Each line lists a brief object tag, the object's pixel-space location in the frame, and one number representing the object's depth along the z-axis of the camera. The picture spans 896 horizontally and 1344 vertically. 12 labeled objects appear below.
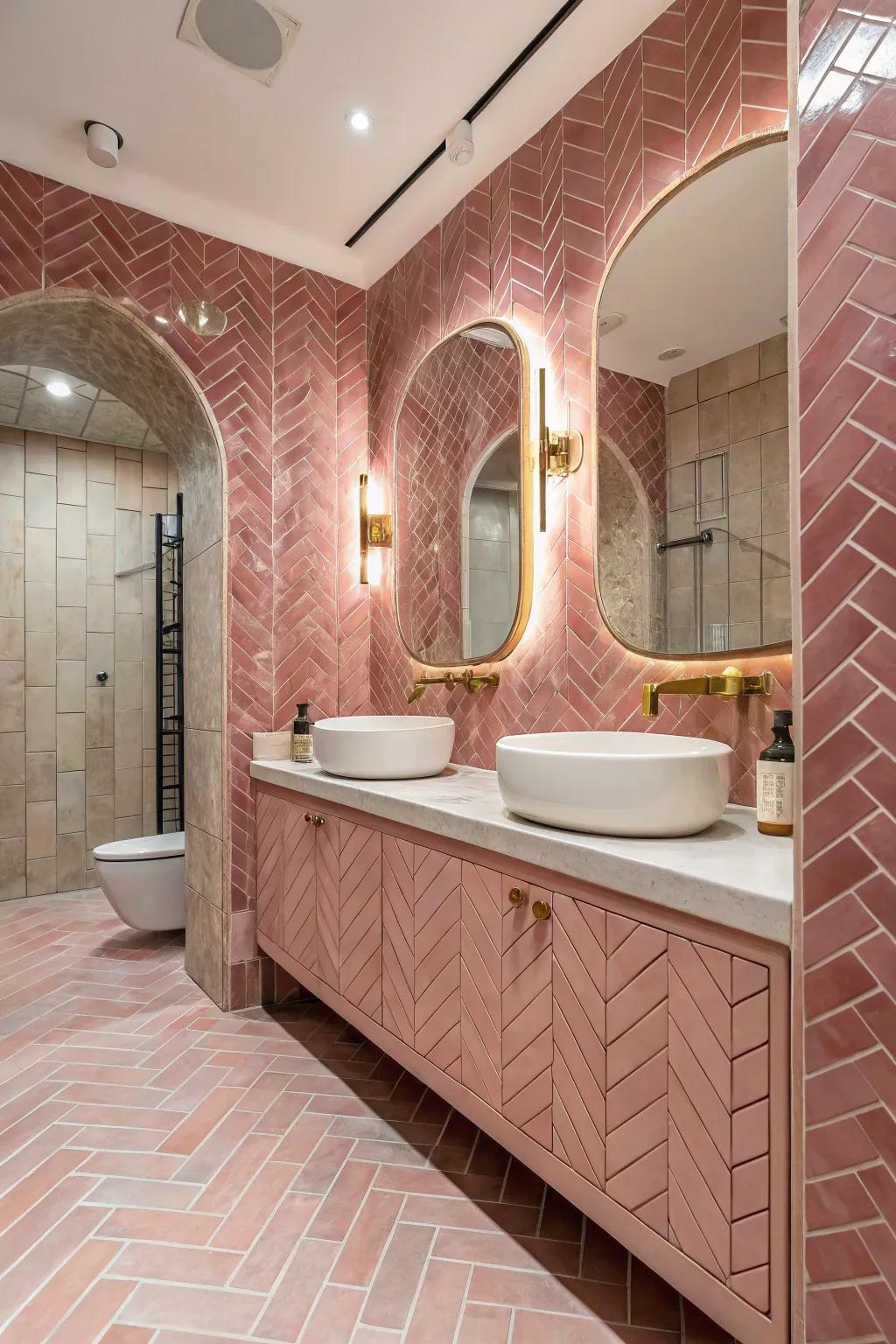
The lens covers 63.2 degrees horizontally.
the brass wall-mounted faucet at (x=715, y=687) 1.38
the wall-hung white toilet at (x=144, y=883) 3.19
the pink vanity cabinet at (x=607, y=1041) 0.99
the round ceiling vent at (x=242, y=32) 1.79
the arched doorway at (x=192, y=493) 2.50
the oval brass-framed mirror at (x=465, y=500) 2.16
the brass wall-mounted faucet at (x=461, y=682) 2.28
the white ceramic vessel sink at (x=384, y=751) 2.03
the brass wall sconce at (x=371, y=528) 2.84
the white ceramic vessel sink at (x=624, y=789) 1.21
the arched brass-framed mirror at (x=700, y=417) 1.47
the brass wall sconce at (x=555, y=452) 1.97
